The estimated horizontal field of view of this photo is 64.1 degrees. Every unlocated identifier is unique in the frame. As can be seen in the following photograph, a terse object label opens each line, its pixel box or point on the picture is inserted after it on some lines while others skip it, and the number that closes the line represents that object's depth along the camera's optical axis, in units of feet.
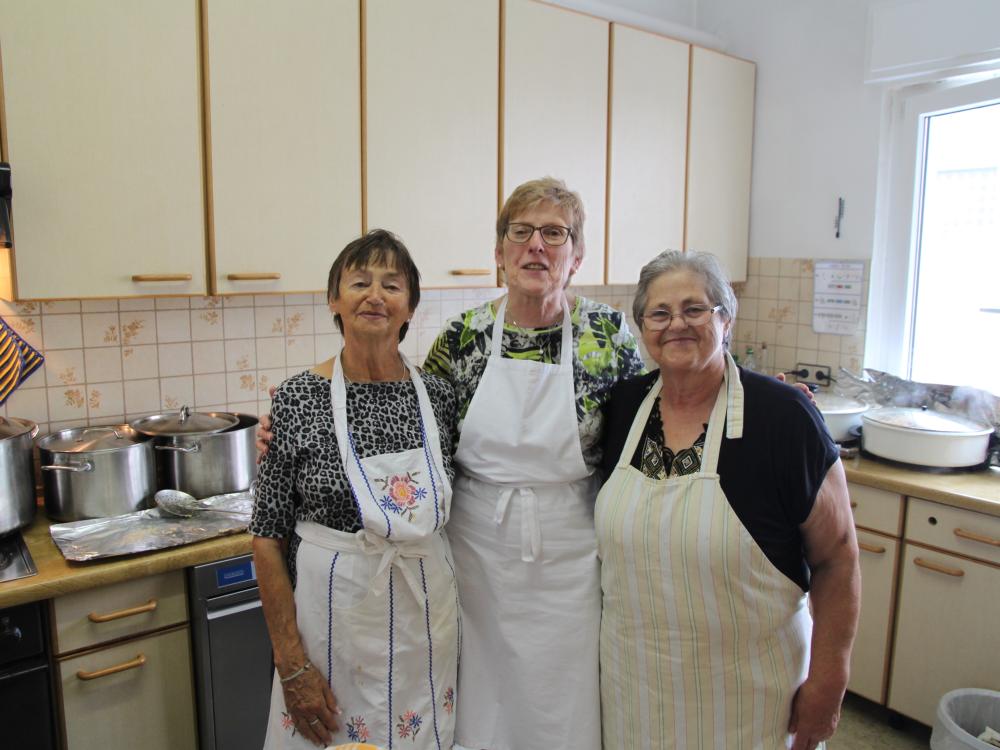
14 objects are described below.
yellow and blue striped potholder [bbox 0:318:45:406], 5.49
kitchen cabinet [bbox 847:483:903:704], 7.70
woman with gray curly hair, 4.28
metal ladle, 6.12
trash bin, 6.86
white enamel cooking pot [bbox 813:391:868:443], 8.45
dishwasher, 5.86
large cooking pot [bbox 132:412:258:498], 6.49
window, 8.43
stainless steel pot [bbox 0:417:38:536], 5.62
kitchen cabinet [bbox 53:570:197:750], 5.48
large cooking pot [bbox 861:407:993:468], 7.61
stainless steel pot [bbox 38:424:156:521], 6.00
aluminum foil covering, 5.61
